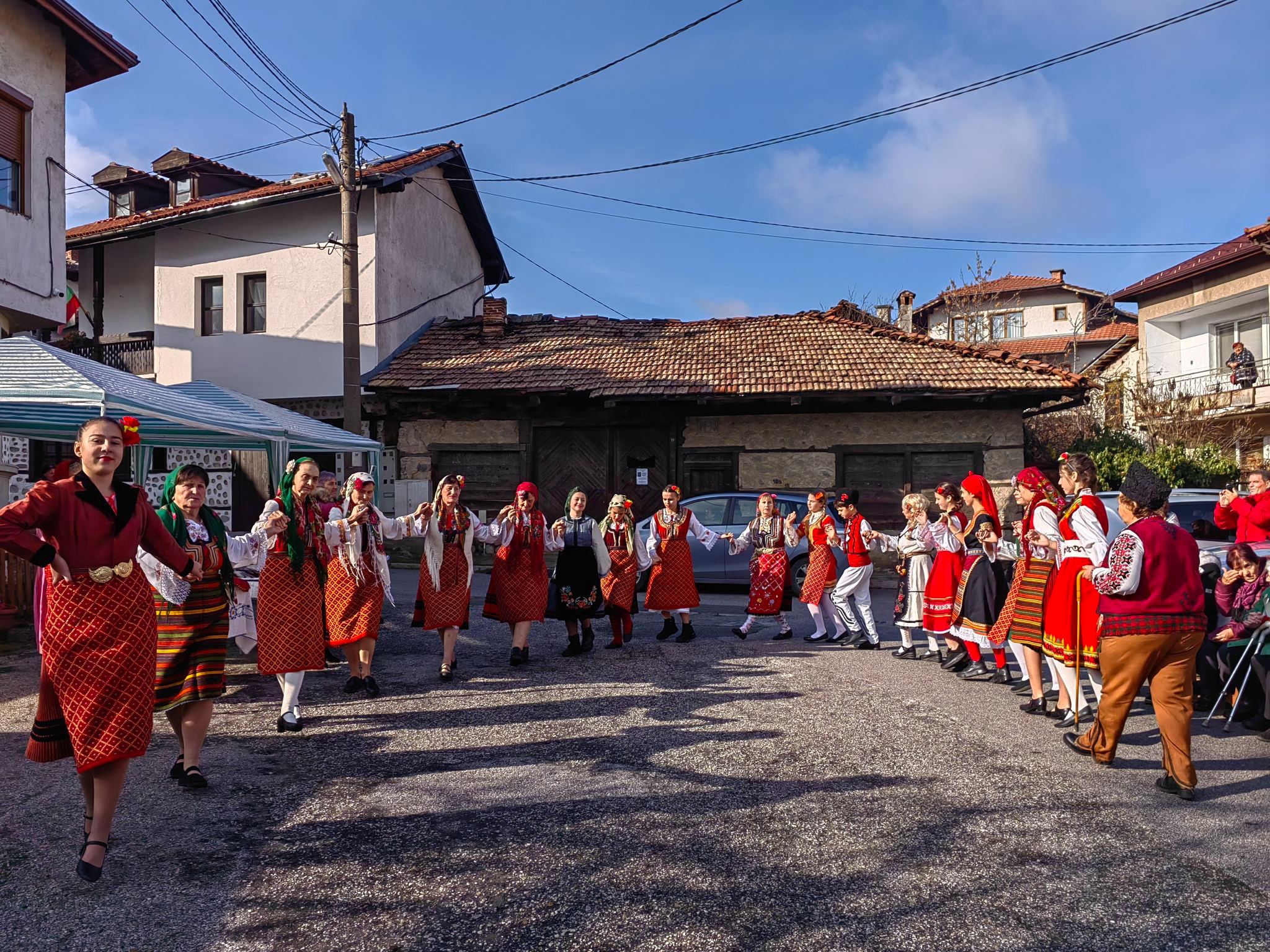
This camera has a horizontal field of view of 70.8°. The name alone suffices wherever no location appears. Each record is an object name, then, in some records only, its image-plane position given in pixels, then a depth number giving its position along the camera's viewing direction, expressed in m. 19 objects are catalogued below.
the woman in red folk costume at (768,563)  9.27
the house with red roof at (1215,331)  21.31
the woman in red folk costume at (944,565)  7.80
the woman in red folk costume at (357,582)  6.57
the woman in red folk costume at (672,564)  9.25
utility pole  14.46
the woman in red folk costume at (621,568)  8.68
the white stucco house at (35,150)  12.26
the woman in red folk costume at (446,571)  7.23
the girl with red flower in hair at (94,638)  3.48
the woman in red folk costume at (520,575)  7.81
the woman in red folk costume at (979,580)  7.12
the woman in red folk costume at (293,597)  5.53
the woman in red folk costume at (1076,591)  5.18
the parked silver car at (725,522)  13.22
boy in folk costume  9.06
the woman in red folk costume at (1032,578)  6.15
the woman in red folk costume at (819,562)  9.27
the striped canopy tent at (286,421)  11.05
